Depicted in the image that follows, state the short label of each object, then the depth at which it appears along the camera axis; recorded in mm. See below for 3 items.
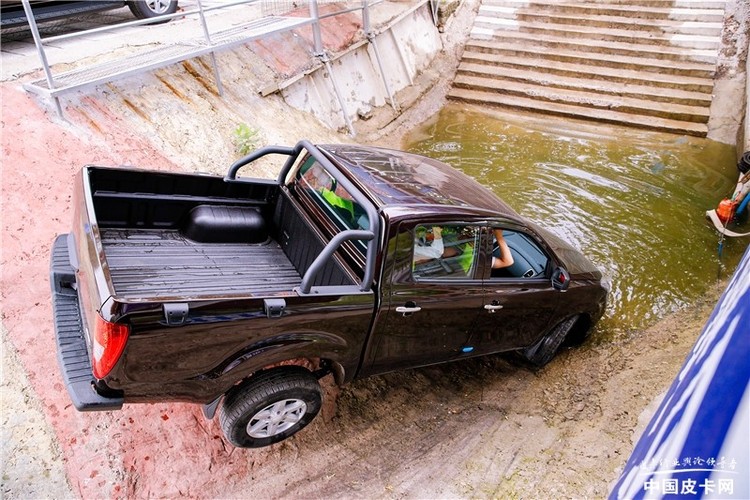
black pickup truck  2859
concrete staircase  10453
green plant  7074
